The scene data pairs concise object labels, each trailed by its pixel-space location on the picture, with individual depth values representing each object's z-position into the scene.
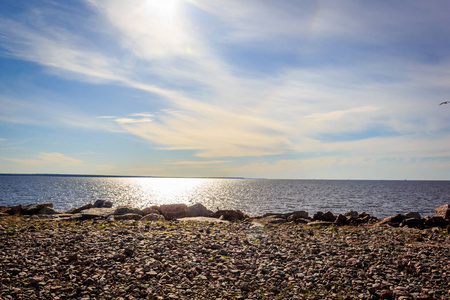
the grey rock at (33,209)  26.20
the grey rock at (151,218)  21.31
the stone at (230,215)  25.97
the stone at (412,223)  22.88
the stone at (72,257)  11.09
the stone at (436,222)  23.09
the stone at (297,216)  25.46
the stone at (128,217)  21.38
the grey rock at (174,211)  25.69
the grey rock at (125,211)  23.31
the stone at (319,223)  22.45
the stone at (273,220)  24.02
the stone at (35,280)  9.24
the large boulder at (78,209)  26.75
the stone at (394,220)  24.07
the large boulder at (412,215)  25.80
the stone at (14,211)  26.49
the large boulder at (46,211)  25.67
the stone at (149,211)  25.41
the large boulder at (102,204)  31.69
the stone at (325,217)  25.66
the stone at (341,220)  24.41
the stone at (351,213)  29.14
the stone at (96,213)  21.72
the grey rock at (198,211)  26.92
